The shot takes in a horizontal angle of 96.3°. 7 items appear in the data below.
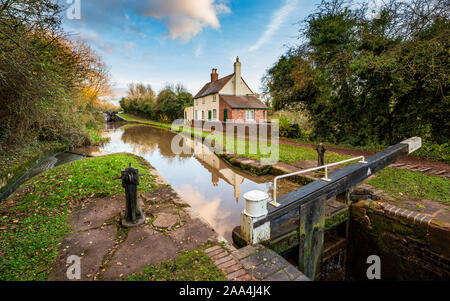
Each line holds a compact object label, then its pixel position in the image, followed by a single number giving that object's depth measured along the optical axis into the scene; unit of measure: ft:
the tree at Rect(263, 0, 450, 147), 24.02
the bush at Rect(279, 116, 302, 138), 48.19
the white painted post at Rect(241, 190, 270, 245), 8.80
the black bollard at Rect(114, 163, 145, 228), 10.82
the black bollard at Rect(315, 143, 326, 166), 19.54
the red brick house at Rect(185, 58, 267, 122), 75.00
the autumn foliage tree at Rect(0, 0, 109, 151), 13.87
